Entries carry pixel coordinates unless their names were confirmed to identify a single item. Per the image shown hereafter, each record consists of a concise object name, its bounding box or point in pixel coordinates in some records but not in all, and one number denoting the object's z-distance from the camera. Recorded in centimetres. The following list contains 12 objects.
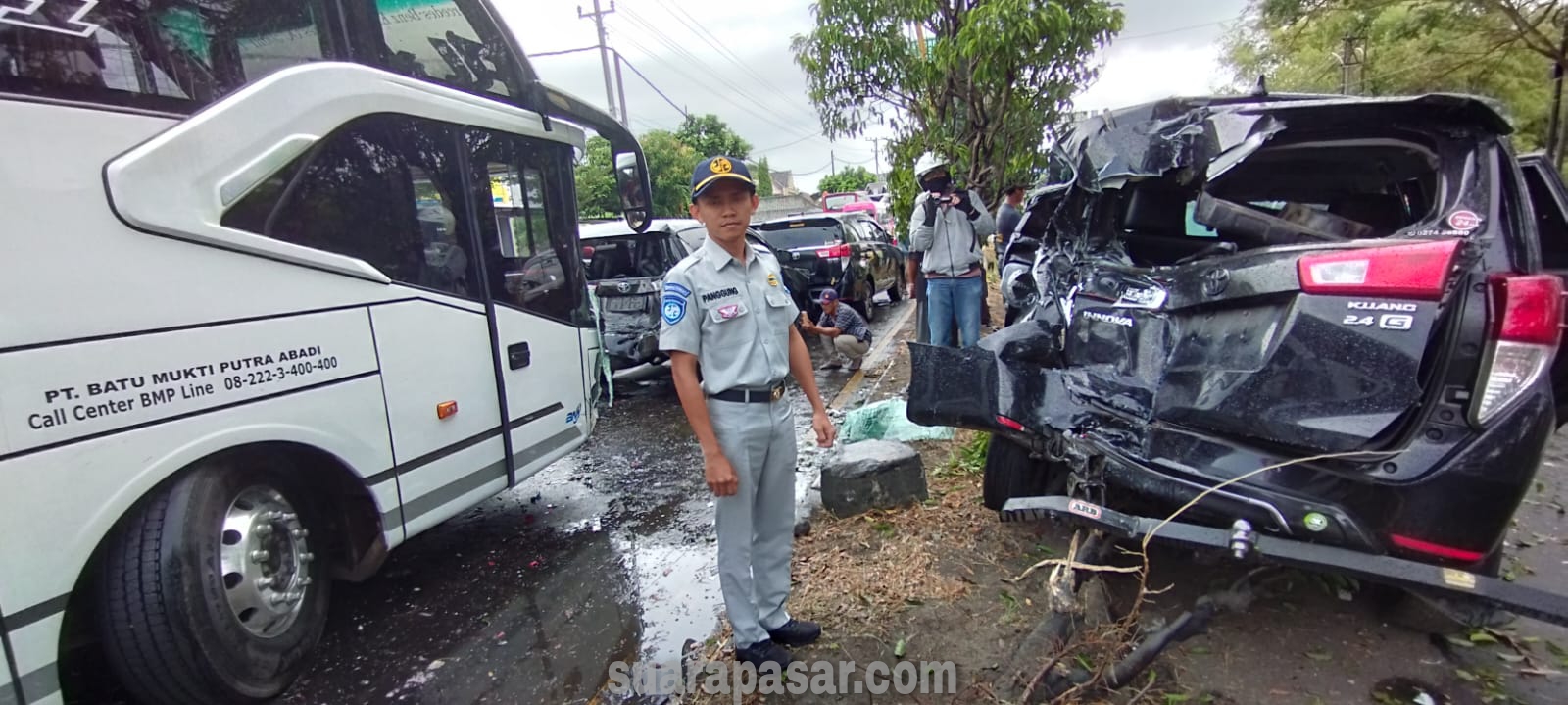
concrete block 392
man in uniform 257
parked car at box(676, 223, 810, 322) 774
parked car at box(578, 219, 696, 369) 727
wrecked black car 206
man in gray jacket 577
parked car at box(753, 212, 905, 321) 1037
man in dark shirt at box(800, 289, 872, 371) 770
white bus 219
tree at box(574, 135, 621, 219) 2609
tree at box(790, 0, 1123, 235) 662
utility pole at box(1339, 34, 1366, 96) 1950
